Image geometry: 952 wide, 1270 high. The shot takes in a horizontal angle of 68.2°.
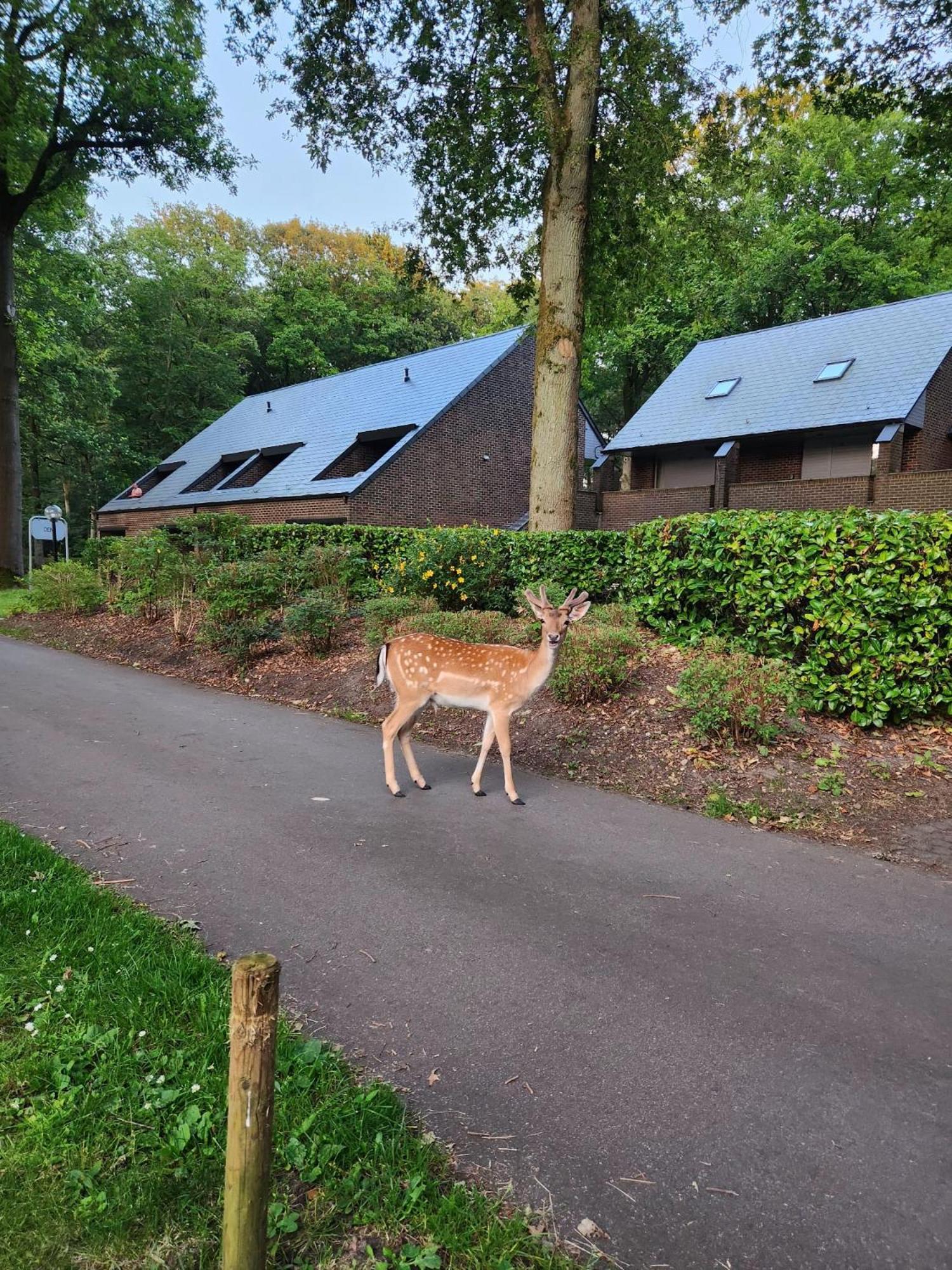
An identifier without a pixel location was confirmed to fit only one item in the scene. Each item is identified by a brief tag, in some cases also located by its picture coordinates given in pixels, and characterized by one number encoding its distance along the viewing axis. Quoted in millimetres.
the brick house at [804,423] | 20516
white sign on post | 26641
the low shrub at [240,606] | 11297
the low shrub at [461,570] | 11898
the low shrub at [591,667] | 7750
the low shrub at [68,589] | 17266
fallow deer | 5926
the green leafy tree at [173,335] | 40469
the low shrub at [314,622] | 10898
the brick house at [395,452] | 24641
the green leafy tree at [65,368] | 29125
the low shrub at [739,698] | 6625
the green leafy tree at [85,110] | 19469
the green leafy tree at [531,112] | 11984
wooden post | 1557
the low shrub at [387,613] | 10539
